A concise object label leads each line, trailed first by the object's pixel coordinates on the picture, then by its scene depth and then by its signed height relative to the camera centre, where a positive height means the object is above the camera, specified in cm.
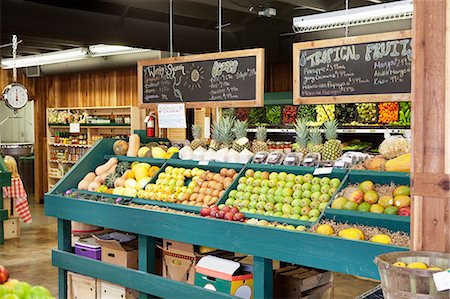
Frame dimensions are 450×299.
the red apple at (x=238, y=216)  427 -64
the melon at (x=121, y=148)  593 -17
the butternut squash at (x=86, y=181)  566 -49
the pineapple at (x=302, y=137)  485 -6
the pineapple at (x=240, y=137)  515 -6
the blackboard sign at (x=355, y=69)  412 +47
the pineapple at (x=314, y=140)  474 -8
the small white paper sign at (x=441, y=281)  219 -58
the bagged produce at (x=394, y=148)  419 -14
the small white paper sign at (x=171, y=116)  539 +15
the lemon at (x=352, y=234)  360 -66
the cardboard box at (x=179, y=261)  471 -109
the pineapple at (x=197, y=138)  546 -7
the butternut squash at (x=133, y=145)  582 -14
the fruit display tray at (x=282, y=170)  408 -33
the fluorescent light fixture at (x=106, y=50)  884 +130
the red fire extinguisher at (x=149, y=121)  932 +17
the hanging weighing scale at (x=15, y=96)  1003 +65
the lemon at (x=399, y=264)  240 -57
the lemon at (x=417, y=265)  239 -57
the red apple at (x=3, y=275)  263 -66
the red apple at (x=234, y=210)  432 -60
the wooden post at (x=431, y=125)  269 +2
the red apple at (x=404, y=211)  365 -53
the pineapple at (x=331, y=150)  462 -16
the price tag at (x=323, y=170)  427 -30
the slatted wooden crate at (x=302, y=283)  430 -117
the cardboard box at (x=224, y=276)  430 -111
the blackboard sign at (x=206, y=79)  489 +48
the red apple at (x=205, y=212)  443 -63
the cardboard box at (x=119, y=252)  507 -108
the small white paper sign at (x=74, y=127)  1231 +10
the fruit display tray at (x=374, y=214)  364 -56
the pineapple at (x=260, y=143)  509 -11
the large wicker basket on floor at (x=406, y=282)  221 -60
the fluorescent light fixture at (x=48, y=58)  986 +138
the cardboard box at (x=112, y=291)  504 -143
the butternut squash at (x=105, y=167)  573 -35
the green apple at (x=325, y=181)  423 -38
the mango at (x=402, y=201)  372 -47
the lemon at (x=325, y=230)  374 -66
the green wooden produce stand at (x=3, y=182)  843 -74
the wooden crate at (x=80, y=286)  532 -147
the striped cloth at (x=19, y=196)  884 -99
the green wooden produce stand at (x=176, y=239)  358 -80
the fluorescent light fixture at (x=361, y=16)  511 +108
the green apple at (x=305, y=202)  418 -53
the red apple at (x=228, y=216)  428 -64
